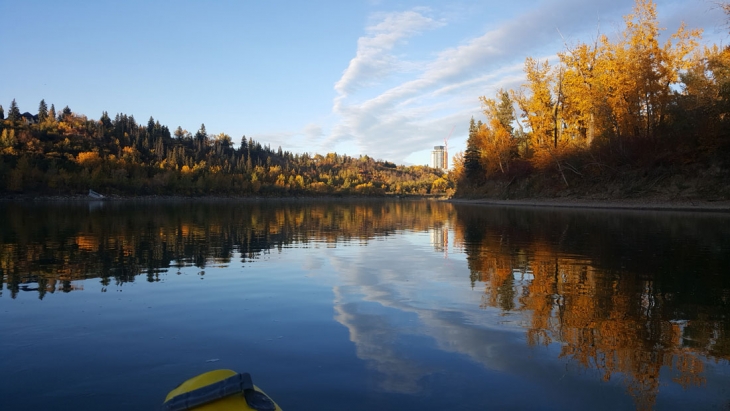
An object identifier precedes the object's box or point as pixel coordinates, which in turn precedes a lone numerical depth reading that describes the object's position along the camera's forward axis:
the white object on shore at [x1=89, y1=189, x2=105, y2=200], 115.31
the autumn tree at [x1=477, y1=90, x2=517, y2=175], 75.19
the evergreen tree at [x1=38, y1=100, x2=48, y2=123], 184.12
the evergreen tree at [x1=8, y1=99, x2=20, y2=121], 172.52
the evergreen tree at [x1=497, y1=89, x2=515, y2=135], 93.38
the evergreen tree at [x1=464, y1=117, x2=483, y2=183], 92.69
